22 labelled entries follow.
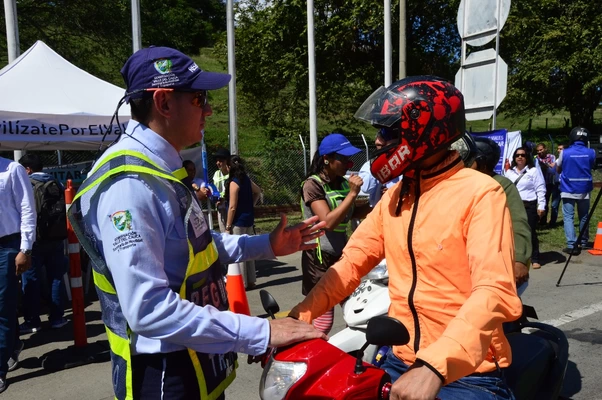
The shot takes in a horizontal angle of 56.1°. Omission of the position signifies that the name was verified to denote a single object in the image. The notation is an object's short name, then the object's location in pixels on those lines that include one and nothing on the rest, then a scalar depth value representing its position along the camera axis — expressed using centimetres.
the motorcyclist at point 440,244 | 183
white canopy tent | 687
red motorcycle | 173
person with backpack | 654
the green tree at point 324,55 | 2392
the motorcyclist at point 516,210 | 394
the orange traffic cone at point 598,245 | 992
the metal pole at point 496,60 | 849
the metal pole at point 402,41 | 1350
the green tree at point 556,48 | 2788
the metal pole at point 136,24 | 1030
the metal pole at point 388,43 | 1318
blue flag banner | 988
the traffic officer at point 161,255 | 175
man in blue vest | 1020
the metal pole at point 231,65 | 1164
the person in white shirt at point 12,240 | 490
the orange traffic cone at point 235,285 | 363
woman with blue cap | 436
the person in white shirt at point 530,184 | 961
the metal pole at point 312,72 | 1271
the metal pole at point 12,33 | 895
